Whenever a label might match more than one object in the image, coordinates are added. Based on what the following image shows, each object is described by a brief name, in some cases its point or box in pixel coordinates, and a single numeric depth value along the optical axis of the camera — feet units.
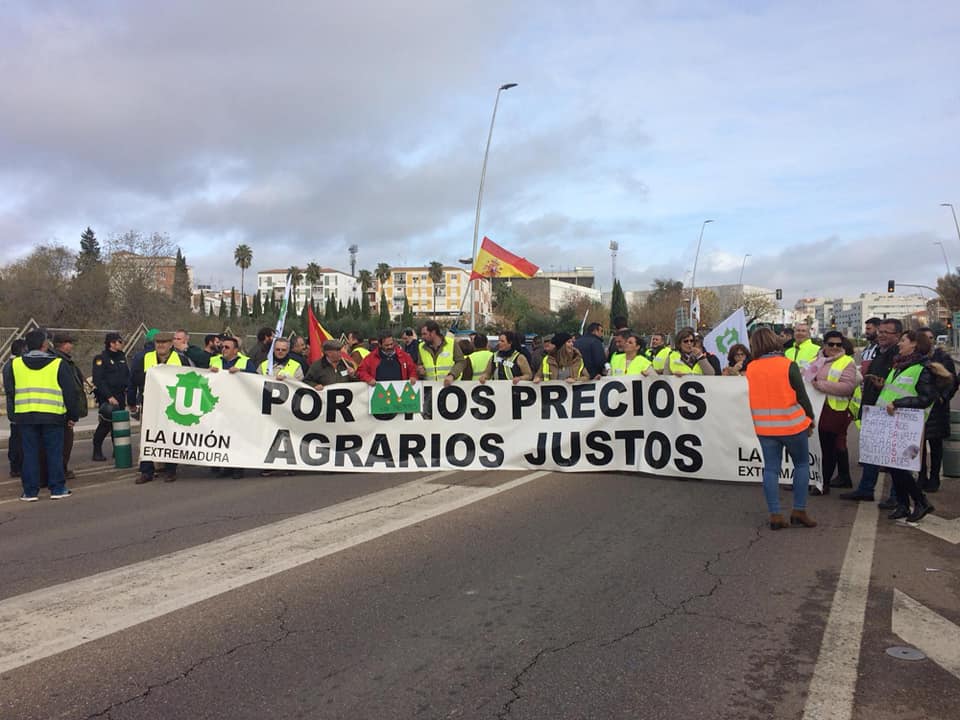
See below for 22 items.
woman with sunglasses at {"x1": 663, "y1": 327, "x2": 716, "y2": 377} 32.19
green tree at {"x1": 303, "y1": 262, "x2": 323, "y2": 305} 432.50
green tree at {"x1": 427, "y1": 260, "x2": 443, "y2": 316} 454.81
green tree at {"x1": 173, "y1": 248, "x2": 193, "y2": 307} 144.56
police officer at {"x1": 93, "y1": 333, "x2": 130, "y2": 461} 35.53
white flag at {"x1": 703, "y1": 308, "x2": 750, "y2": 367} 37.81
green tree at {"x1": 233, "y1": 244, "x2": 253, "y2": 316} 417.28
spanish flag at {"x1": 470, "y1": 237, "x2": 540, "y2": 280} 64.28
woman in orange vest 21.65
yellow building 507.30
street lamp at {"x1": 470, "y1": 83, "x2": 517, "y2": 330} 87.25
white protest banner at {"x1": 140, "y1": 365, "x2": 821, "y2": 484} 30.35
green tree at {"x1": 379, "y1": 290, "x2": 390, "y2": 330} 280.47
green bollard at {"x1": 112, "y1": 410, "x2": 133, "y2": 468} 33.63
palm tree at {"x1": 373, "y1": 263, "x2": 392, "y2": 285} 449.06
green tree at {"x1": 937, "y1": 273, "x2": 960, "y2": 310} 220.84
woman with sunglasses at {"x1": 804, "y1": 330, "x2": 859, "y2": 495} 26.76
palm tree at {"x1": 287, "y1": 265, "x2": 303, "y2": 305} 413.39
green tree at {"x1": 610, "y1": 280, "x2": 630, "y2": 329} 290.56
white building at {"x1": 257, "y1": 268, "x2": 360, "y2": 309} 528.71
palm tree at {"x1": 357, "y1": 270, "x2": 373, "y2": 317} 437.42
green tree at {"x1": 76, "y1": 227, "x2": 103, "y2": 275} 129.92
